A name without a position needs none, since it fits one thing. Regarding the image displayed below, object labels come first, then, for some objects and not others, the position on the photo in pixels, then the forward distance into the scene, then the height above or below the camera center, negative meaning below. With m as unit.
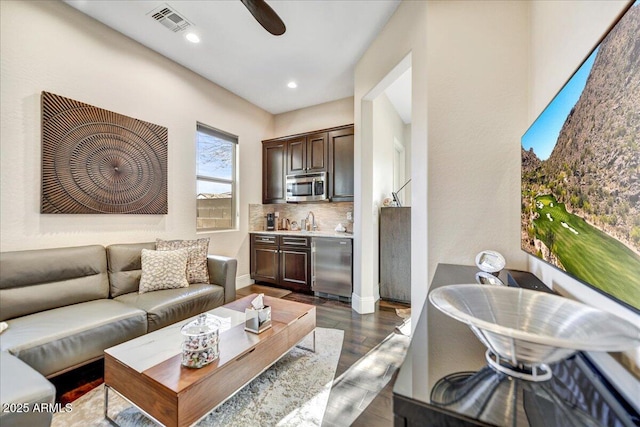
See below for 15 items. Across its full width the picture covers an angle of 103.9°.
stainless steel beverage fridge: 3.47 -0.73
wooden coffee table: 1.18 -0.84
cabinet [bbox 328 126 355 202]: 3.80 +0.77
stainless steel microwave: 3.99 +0.45
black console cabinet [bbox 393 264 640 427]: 0.46 -0.37
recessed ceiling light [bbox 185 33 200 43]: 2.70 +1.94
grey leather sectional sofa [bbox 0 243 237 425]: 1.52 -0.74
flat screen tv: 0.64 +0.15
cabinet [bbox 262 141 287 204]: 4.40 +0.78
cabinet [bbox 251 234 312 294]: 3.81 -0.74
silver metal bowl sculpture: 0.49 -0.27
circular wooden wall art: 2.20 +0.54
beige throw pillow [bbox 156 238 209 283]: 2.75 -0.48
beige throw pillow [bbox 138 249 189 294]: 2.46 -0.56
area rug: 1.45 -1.20
